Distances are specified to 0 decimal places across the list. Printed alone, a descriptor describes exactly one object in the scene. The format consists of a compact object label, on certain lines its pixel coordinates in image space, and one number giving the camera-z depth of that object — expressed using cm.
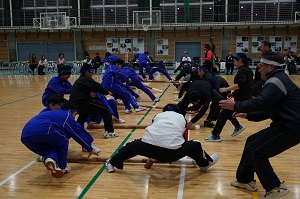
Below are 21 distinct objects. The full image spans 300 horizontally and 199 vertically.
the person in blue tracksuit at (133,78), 1111
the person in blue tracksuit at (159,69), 1653
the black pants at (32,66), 2525
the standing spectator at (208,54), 1512
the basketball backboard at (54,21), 2634
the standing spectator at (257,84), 752
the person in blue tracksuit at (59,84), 704
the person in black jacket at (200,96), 688
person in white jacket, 467
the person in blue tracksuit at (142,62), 1814
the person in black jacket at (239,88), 648
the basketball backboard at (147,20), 2581
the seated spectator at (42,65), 2481
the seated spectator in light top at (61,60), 2429
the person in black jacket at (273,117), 384
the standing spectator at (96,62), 2355
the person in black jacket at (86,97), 686
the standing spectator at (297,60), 2323
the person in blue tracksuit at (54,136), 490
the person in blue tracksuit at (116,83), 947
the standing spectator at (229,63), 2314
